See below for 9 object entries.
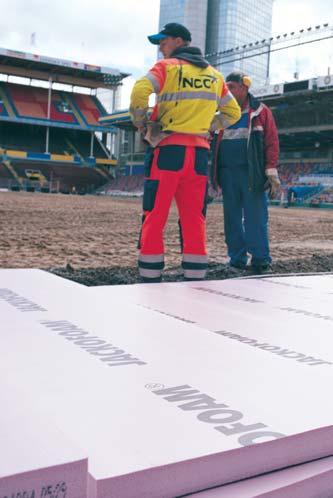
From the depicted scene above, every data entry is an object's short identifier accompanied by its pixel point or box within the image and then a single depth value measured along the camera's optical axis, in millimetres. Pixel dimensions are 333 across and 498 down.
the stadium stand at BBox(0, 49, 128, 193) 39594
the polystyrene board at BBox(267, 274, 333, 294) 3077
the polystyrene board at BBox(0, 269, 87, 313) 2131
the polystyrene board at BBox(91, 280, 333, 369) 1707
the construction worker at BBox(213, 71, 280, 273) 4078
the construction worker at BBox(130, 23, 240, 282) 3180
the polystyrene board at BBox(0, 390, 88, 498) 784
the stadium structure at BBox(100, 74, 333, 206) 28016
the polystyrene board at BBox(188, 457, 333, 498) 934
